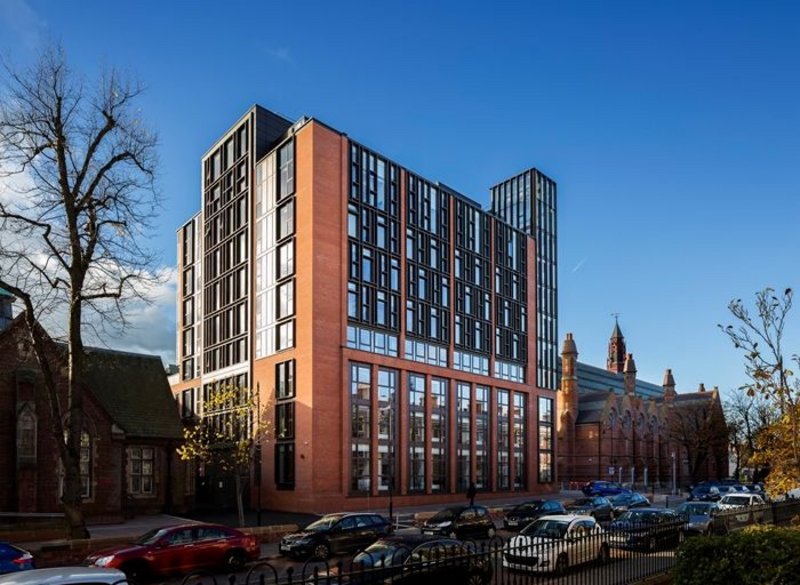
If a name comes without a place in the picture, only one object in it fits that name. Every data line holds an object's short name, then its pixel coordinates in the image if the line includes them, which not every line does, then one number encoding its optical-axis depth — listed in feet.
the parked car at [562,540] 47.28
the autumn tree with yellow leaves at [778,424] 59.67
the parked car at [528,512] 111.65
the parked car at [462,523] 100.58
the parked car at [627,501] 140.68
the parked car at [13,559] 60.03
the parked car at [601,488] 210.59
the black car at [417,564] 30.89
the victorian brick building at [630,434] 298.35
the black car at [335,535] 82.23
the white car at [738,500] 116.37
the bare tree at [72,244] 82.33
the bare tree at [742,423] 255.70
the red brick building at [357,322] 158.30
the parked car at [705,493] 175.22
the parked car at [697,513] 86.97
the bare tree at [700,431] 281.33
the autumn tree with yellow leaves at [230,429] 127.50
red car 68.03
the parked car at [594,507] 126.11
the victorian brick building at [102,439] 116.06
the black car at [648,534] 50.78
